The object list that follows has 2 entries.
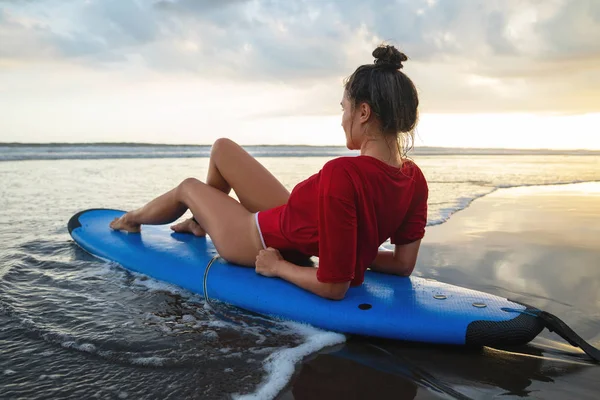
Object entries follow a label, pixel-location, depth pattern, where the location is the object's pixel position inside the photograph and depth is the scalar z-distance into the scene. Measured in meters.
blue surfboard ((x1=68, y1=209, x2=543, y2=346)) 2.37
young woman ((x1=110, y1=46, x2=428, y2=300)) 2.29
